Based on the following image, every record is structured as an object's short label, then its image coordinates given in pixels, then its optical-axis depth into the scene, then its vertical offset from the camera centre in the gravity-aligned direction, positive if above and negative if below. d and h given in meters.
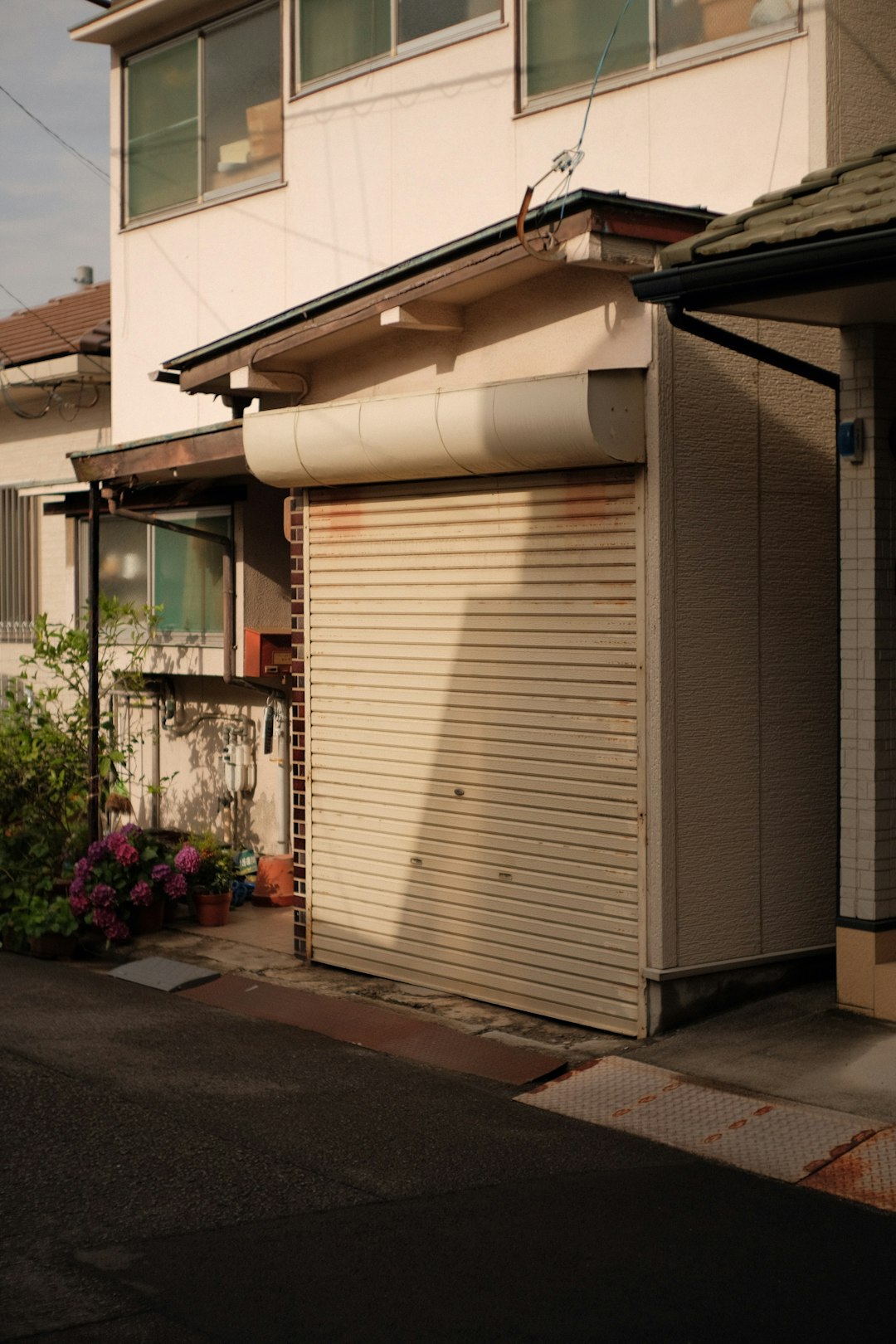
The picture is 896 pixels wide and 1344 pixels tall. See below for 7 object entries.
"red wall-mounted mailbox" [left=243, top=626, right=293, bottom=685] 11.52 +0.00
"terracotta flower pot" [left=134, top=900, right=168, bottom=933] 10.70 -1.90
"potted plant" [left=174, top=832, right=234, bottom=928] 10.82 -1.69
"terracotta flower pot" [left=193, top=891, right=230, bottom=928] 10.94 -1.87
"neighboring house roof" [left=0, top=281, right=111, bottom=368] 14.49 +3.56
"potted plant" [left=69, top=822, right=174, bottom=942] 10.22 -1.61
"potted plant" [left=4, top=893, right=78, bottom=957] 10.07 -1.84
